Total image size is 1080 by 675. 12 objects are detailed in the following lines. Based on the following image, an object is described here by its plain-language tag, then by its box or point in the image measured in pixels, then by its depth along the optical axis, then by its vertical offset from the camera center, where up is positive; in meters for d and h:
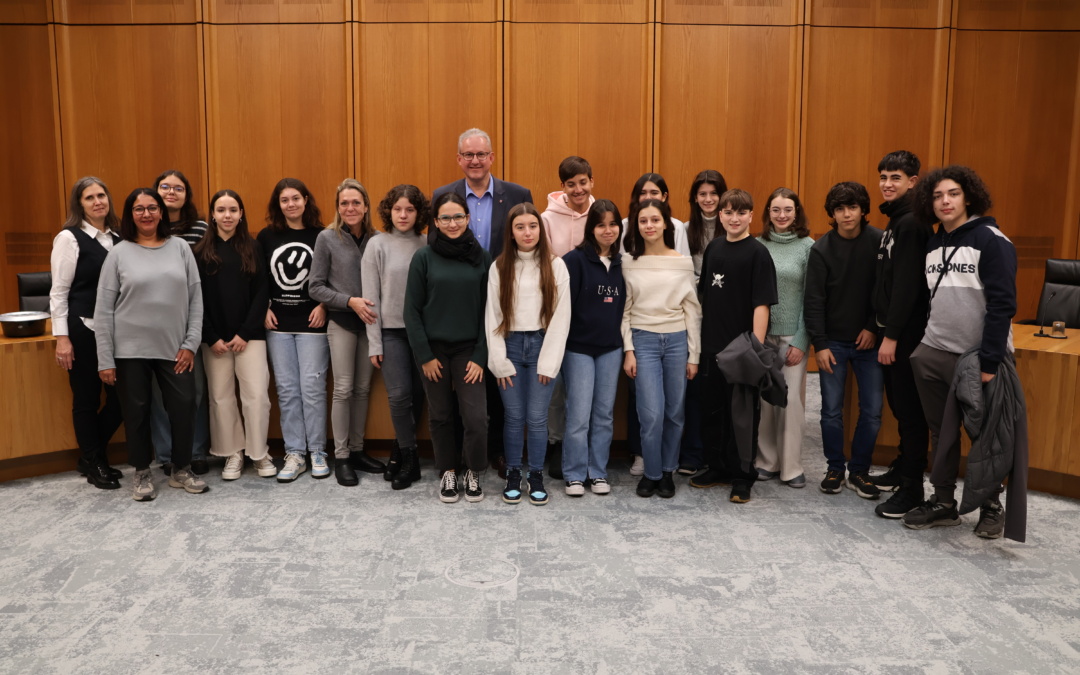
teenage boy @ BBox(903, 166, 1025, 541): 3.25 -0.27
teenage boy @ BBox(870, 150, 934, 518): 3.61 -0.37
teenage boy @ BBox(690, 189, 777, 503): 3.83 -0.33
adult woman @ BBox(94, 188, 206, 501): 3.79 -0.45
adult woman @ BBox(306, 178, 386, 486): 4.07 -0.44
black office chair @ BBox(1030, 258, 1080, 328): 5.39 -0.39
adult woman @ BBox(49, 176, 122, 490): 3.93 -0.35
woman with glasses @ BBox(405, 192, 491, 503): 3.80 -0.44
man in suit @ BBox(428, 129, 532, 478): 4.23 +0.15
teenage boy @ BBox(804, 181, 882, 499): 3.87 -0.38
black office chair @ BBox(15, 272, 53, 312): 5.21 -0.42
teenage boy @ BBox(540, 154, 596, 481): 4.18 +0.04
